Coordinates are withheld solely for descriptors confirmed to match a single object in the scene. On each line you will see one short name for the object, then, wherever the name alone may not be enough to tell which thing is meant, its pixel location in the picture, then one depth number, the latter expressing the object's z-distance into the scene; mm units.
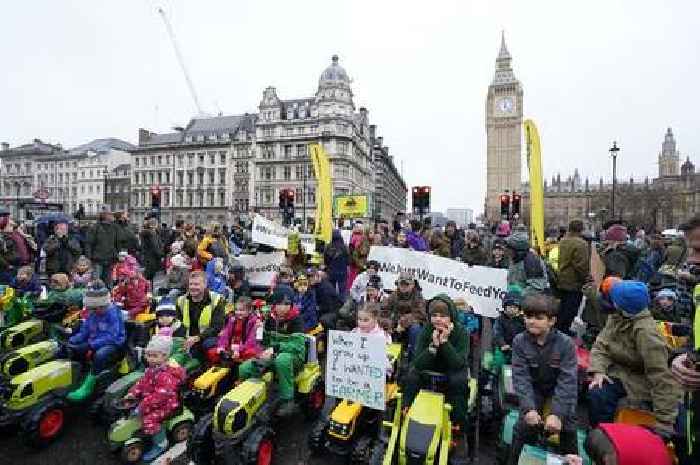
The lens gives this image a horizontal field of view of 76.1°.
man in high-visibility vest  5582
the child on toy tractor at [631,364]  3396
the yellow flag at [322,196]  11227
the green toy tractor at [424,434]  3568
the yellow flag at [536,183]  9047
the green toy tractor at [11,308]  6809
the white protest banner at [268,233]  10016
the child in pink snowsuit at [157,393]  4398
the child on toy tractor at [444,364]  4184
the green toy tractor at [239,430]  4055
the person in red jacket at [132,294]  6961
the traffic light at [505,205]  21734
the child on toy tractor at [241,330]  5277
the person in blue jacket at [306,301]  6771
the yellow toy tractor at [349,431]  4184
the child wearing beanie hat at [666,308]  6195
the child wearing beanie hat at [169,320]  5512
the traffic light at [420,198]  15802
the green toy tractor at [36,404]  4486
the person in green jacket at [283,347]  4902
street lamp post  27781
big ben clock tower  112250
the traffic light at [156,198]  23975
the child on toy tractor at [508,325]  5617
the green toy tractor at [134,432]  4258
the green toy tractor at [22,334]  5973
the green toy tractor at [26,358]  5133
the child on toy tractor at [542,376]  3580
